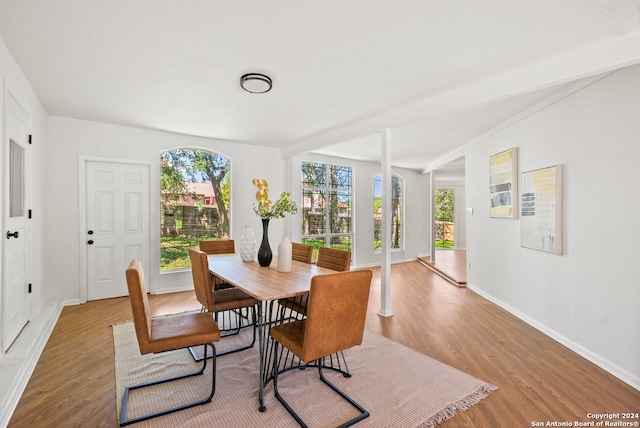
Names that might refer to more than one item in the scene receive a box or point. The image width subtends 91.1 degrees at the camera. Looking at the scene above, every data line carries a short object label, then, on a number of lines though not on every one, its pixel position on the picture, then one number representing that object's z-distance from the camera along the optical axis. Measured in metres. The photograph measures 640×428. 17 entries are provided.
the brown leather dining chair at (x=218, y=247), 3.82
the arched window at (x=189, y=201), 4.89
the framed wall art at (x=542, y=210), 3.11
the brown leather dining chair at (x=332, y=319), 1.77
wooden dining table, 2.03
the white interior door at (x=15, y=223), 2.46
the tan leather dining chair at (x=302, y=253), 3.33
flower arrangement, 2.81
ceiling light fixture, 2.75
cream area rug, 1.91
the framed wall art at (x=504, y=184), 3.90
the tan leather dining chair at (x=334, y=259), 2.88
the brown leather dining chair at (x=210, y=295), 2.46
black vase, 2.88
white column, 3.78
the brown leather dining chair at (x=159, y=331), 1.82
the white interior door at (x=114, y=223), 4.33
